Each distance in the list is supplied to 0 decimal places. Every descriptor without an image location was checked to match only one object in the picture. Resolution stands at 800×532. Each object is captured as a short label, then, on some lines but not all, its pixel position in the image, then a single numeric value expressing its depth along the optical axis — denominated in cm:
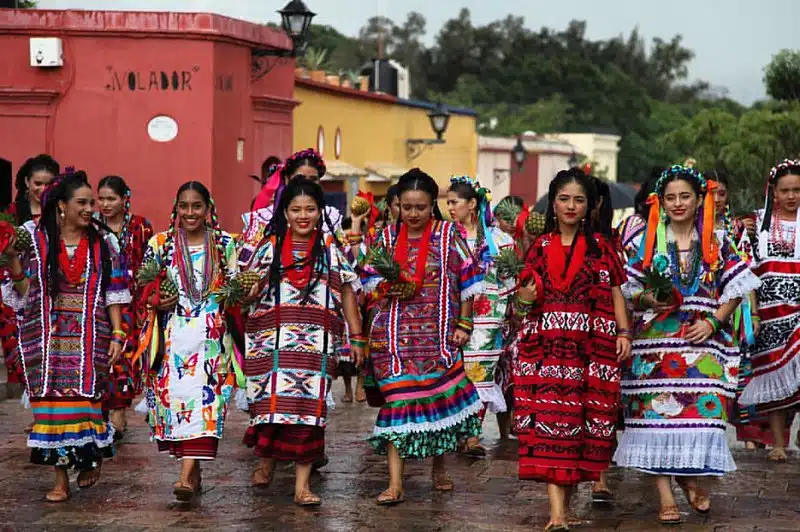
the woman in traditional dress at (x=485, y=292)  1109
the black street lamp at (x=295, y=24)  2097
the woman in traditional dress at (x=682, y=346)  846
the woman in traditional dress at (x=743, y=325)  894
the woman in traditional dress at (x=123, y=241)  1016
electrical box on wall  1991
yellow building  2749
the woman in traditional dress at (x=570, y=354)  816
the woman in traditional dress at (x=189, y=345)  892
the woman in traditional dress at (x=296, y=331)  885
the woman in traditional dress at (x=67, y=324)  893
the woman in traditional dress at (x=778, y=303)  1056
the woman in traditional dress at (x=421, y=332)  907
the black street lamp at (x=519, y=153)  3725
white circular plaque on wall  2041
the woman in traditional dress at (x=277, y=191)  952
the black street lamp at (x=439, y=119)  3134
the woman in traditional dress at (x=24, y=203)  1129
